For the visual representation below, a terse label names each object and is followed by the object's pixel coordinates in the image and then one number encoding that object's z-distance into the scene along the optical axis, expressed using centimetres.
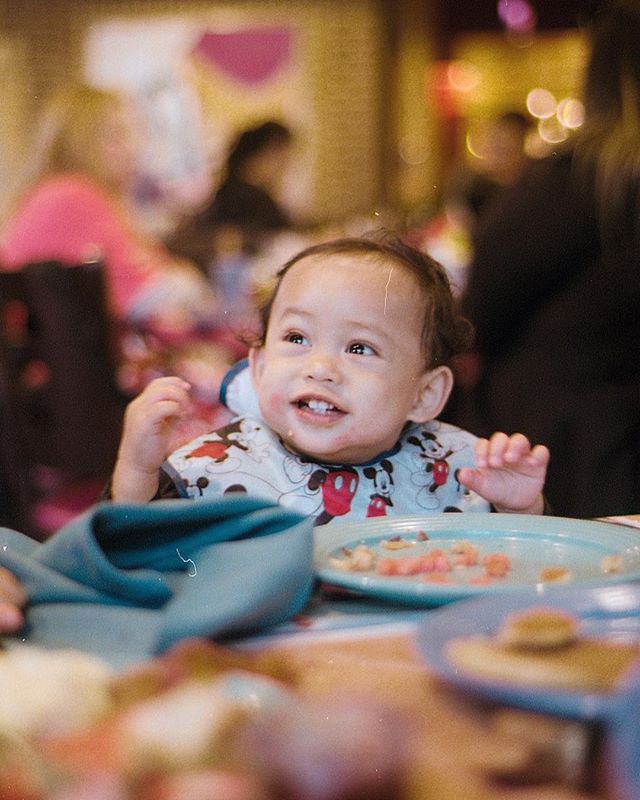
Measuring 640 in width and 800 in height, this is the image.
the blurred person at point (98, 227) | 227
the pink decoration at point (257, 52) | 585
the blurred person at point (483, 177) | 265
